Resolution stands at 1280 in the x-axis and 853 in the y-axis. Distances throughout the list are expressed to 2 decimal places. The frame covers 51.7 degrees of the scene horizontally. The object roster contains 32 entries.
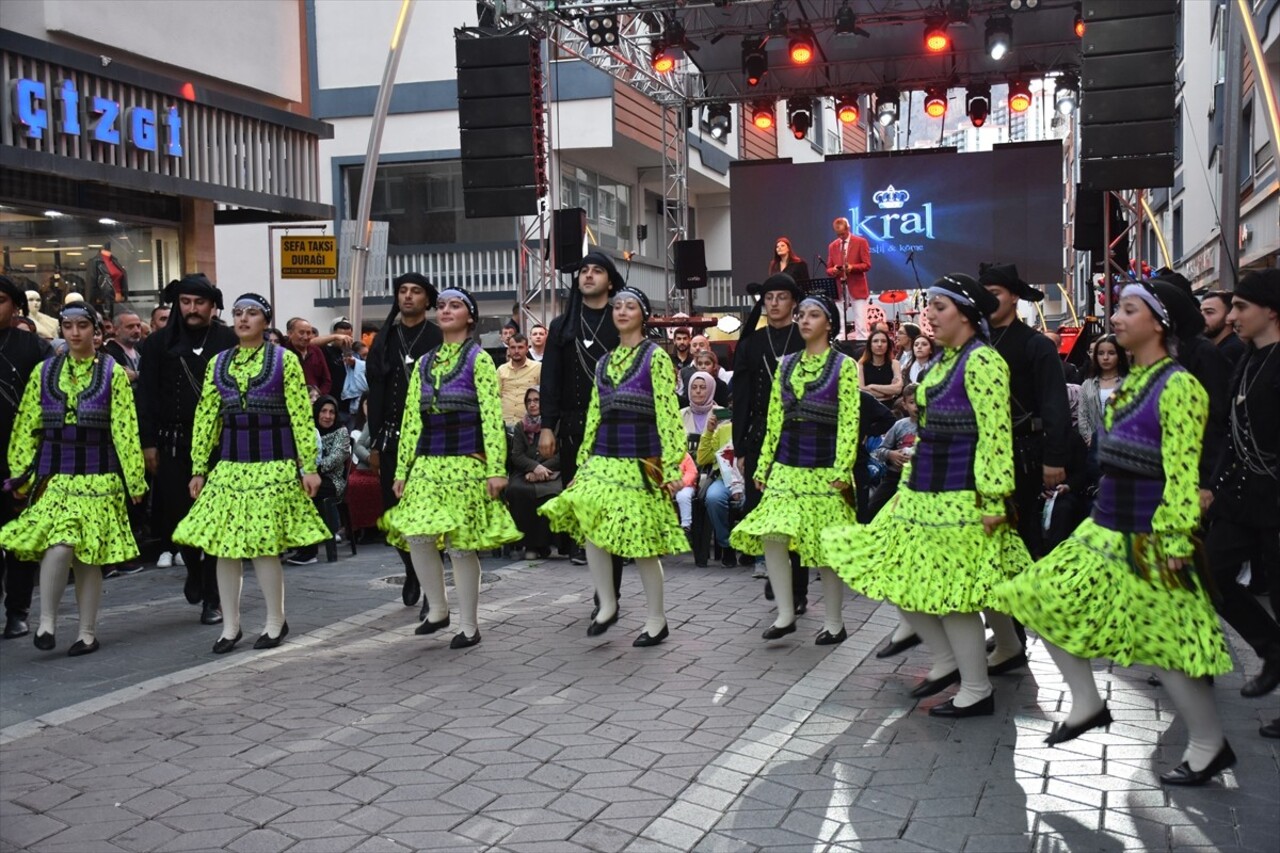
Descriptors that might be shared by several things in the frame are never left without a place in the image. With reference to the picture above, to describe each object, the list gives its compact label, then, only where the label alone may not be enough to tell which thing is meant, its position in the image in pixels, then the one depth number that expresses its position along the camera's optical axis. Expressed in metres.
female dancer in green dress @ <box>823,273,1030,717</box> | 5.62
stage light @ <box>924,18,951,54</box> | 17.34
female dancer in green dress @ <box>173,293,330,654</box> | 7.34
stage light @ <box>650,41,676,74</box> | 19.16
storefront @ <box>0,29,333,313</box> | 13.42
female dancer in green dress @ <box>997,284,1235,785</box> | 4.79
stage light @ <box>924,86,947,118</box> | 22.03
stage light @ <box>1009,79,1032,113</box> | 21.64
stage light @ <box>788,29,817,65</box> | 17.97
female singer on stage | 16.77
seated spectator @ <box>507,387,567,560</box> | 11.61
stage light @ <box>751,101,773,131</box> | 22.53
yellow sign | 14.47
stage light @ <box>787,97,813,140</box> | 22.50
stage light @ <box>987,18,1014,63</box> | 17.50
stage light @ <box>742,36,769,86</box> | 19.02
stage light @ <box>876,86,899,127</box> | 22.03
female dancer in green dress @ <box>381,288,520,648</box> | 7.40
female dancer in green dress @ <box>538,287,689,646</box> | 7.37
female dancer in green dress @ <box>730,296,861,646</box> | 7.17
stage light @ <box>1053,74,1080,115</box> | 21.24
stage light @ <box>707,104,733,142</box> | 22.84
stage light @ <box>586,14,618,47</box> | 16.84
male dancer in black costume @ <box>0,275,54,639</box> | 8.12
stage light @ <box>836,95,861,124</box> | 22.47
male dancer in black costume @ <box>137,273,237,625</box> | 8.18
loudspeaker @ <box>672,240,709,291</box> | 22.22
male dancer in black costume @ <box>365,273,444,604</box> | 8.09
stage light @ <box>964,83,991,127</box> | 21.81
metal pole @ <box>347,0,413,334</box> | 14.54
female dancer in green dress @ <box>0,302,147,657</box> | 7.55
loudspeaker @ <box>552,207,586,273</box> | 15.49
